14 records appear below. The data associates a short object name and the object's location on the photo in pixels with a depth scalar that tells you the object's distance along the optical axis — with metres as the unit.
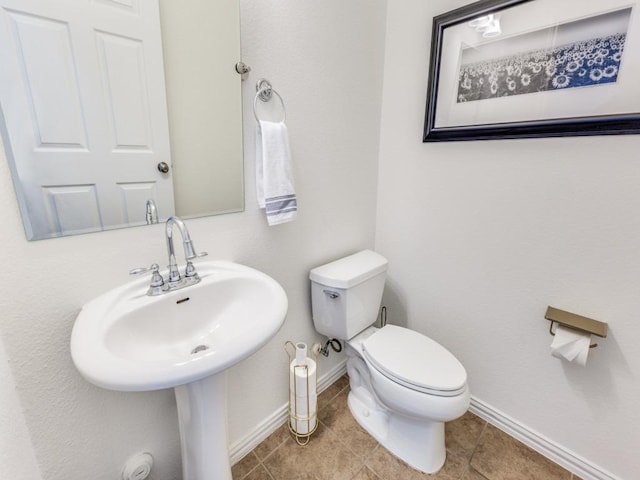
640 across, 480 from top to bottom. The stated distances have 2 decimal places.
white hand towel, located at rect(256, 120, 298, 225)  1.04
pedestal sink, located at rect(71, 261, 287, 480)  0.57
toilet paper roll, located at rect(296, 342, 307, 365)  1.30
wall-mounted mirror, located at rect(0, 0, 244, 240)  0.65
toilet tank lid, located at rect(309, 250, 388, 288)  1.29
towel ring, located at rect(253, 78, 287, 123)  1.02
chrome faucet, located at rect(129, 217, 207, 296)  0.78
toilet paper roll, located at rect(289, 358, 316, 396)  1.27
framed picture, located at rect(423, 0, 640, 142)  0.93
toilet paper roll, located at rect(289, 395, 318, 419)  1.30
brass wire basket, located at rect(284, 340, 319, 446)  1.28
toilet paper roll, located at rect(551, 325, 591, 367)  1.03
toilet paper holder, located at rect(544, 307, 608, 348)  1.02
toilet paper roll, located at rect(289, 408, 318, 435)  1.33
